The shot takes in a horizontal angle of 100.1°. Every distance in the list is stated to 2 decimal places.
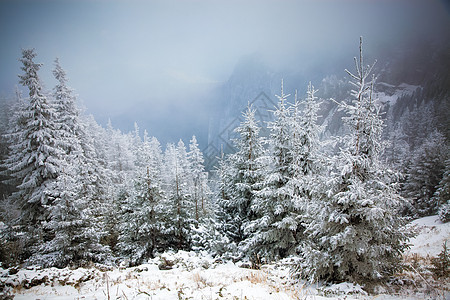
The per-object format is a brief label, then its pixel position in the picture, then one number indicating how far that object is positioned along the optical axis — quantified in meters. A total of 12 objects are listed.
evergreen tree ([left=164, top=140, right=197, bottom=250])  16.44
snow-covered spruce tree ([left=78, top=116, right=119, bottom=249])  16.22
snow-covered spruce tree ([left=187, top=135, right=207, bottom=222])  20.59
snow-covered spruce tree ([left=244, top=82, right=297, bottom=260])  10.77
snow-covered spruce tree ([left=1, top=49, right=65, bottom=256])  14.62
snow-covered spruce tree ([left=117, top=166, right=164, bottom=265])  15.48
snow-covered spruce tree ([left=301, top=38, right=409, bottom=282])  6.07
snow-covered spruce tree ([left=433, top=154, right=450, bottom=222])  23.75
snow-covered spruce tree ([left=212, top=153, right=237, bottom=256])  11.95
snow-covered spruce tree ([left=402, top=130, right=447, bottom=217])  30.09
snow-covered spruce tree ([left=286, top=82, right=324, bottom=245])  10.74
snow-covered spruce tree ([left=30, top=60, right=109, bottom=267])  11.07
